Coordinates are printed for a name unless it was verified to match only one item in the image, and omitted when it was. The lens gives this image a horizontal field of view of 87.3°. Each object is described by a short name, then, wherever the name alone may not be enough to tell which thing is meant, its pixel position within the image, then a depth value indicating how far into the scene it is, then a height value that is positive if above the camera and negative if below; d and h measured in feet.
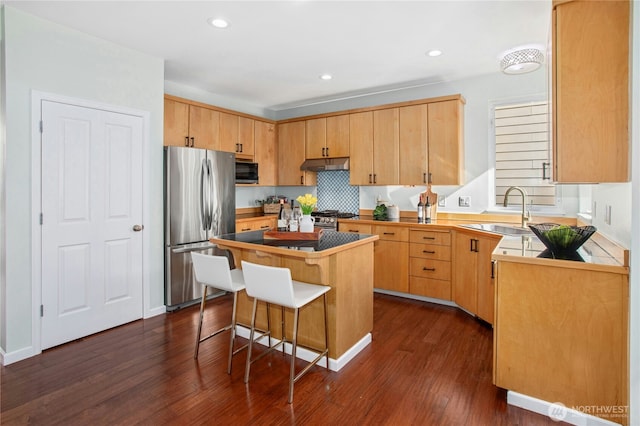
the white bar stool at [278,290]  6.70 -1.74
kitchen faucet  10.45 -0.21
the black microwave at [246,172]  15.51 +1.82
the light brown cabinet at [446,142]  12.91 +2.67
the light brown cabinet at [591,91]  5.72 +2.12
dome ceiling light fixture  9.05 +4.14
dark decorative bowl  6.36 -0.54
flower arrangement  8.70 +0.19
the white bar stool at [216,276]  7.70 -1.55
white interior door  9.04 -0.30
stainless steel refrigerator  11.81 +0.01
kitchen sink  10.46 -0.58
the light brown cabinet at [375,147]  14.34 +2.81
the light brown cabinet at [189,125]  13.01 +3.48
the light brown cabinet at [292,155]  17.22 +2.89
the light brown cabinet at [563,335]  5.76 -2.28
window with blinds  12.22 +2.19
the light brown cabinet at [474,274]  10.20 -2.07
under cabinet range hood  15.70 +2.23
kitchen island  7.75 -1.71
